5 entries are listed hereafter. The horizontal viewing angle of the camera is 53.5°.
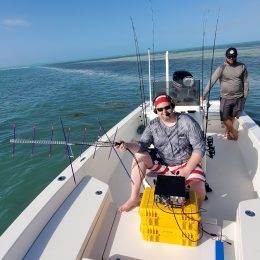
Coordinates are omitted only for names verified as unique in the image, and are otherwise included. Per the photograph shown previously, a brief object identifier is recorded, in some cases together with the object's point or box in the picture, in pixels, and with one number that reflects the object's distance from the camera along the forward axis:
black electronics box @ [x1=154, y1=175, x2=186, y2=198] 2.08
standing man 4.16
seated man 2.65
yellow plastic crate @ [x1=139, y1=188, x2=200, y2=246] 2.08
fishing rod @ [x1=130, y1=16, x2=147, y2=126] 5.17
